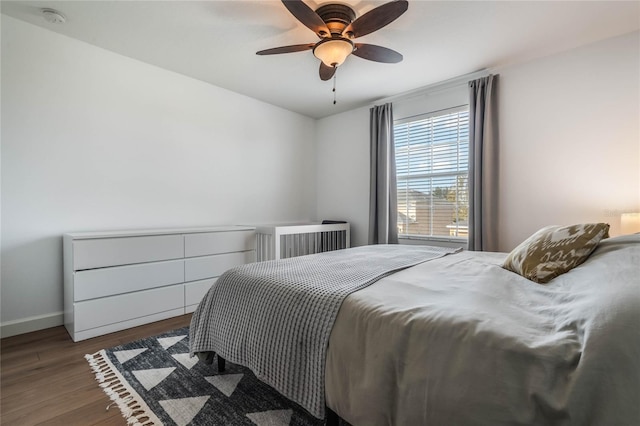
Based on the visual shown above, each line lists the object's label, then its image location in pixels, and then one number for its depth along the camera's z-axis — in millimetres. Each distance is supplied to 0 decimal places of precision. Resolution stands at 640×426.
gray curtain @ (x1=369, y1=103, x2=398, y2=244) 3744
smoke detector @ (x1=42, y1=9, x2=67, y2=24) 2170
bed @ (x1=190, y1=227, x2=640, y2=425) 669
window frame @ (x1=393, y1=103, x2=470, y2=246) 3291
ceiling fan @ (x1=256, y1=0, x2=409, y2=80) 1747
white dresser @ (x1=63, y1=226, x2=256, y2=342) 2258
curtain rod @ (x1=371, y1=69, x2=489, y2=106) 3080
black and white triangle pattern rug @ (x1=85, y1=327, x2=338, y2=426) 1372
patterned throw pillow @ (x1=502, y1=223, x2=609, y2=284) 1321
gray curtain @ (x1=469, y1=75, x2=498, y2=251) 2965
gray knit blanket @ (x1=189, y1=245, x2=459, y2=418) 1132
